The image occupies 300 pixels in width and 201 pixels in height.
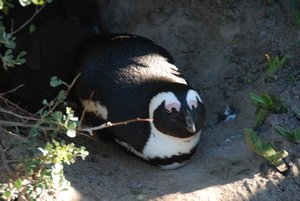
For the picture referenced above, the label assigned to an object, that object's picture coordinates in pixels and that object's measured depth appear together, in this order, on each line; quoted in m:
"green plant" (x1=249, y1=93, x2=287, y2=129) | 5.89
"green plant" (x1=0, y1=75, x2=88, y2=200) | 4.57
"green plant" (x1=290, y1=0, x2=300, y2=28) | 6.60
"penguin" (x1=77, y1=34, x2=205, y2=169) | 5.91
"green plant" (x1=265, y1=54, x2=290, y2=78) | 6.32
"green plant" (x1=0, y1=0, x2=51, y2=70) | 4.98
